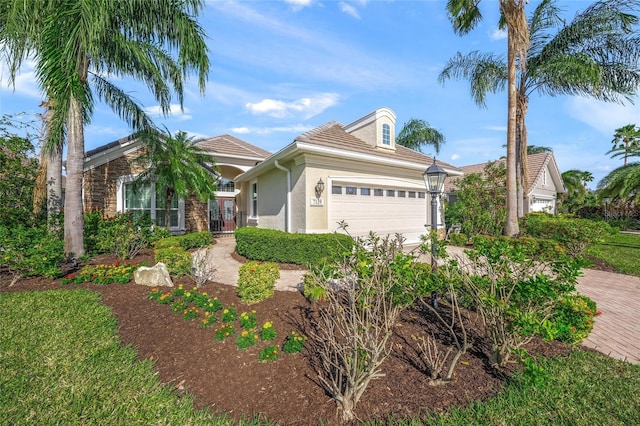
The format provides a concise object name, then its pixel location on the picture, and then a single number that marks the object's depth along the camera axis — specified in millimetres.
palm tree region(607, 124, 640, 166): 24125
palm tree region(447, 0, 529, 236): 10758
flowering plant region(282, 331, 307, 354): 3355
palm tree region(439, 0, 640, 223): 11625
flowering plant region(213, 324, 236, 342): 3644
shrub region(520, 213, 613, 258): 8695
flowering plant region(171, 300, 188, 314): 4469
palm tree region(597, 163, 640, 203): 14809
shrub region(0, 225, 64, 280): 5688
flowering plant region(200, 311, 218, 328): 4000
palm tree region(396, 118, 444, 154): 29469
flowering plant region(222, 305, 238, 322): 4016
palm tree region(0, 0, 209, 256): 6938
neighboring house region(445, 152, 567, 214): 21172
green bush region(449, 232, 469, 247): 12250
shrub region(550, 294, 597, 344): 3740
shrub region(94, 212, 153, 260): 8016
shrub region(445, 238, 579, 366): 2801
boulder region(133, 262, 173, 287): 5797
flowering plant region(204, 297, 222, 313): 4407
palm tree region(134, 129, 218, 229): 10548
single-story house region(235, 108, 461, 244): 8984
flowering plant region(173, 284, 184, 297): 5090
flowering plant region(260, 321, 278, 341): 3604
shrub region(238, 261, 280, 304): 4719
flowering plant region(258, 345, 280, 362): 3242
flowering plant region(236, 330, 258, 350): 3454
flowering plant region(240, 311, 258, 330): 3844
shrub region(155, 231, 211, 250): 10207
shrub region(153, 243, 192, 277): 6242
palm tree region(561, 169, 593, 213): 26109
